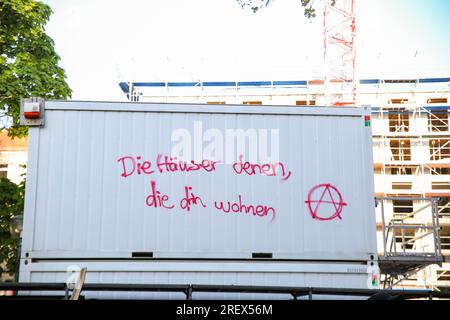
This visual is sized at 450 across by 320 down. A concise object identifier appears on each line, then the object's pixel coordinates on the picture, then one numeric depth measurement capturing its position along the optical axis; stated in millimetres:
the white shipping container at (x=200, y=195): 7141
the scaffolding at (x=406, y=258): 7984
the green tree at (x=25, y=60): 17406
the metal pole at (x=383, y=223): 8156
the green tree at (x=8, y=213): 16125
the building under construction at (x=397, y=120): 46562
